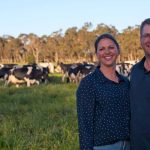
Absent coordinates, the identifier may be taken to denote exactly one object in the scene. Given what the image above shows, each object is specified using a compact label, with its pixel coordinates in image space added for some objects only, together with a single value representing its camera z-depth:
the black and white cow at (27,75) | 24.83
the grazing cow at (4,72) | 26.70
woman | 3.25
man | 3.03
